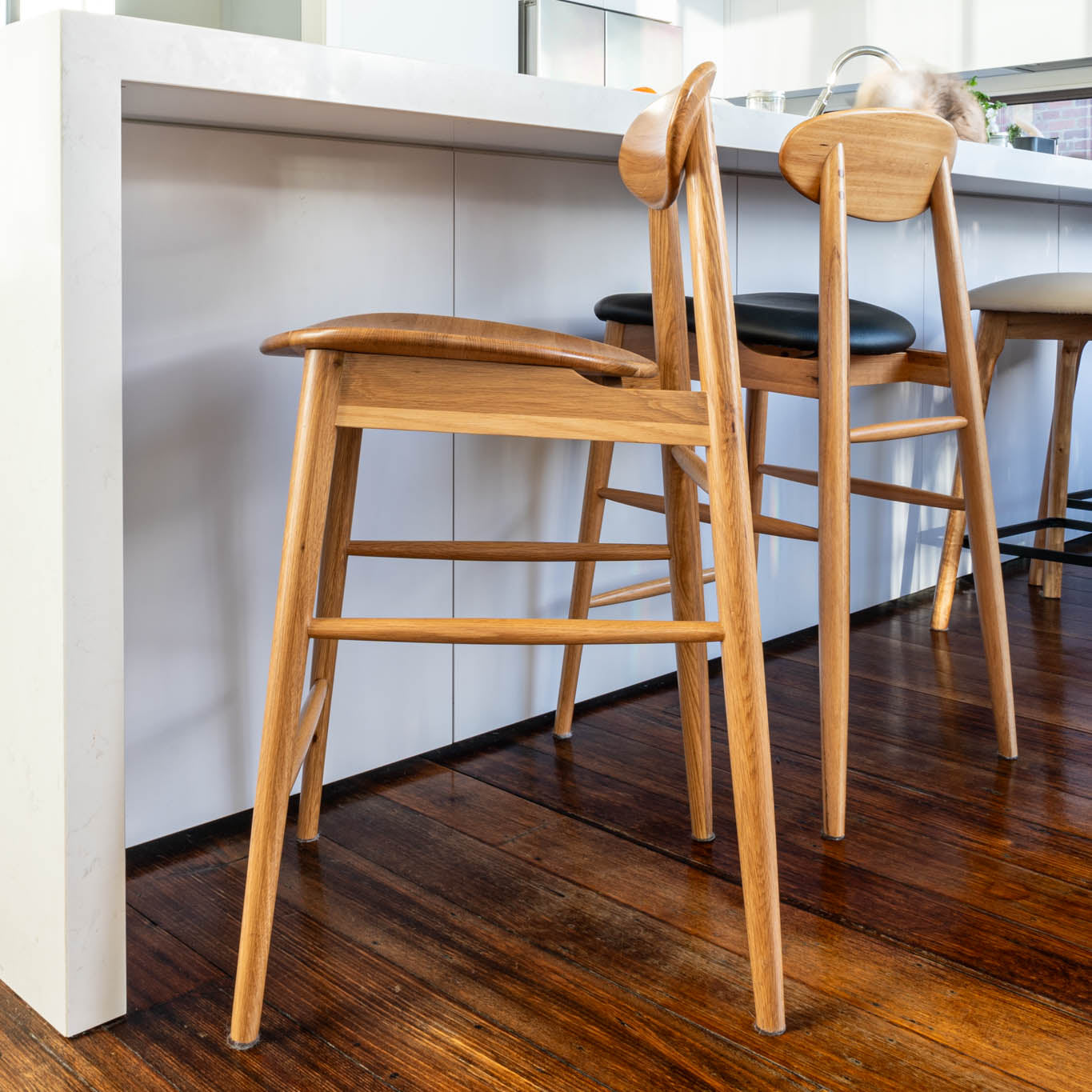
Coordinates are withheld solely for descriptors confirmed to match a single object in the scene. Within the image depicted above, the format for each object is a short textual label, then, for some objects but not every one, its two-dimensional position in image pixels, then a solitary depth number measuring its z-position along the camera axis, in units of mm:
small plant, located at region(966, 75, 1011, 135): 2571
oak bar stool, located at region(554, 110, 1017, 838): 1358
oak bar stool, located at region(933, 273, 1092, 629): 2062
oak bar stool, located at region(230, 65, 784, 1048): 944
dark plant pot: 2553
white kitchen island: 952
